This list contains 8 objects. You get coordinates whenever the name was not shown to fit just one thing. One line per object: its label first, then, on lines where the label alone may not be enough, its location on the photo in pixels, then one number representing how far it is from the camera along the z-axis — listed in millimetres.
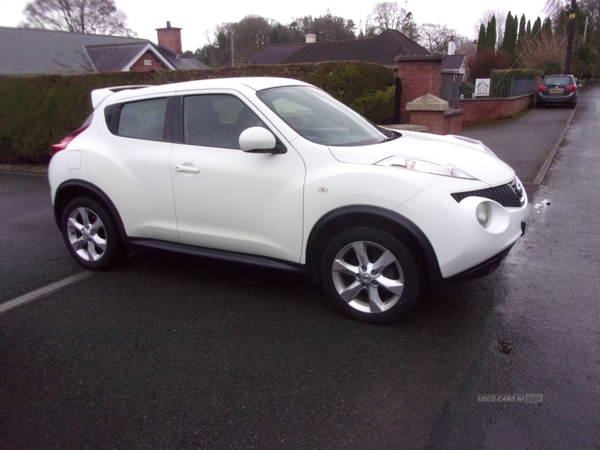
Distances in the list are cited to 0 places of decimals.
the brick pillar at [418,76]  10336
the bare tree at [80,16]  58969
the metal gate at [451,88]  12258
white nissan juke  3605
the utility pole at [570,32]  25109
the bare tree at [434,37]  72875
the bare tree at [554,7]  53509
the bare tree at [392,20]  69188
